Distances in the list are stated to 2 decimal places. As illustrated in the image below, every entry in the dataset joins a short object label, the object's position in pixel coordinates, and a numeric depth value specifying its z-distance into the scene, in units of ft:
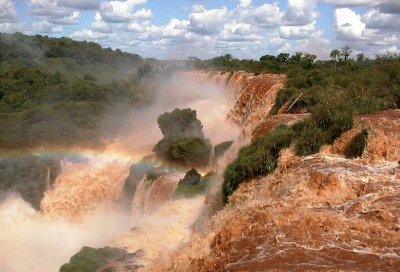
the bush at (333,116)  41.78
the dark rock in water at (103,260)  45.39
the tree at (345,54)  143.16
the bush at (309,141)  41.37
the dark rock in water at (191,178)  65.05
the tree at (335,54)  141.59
